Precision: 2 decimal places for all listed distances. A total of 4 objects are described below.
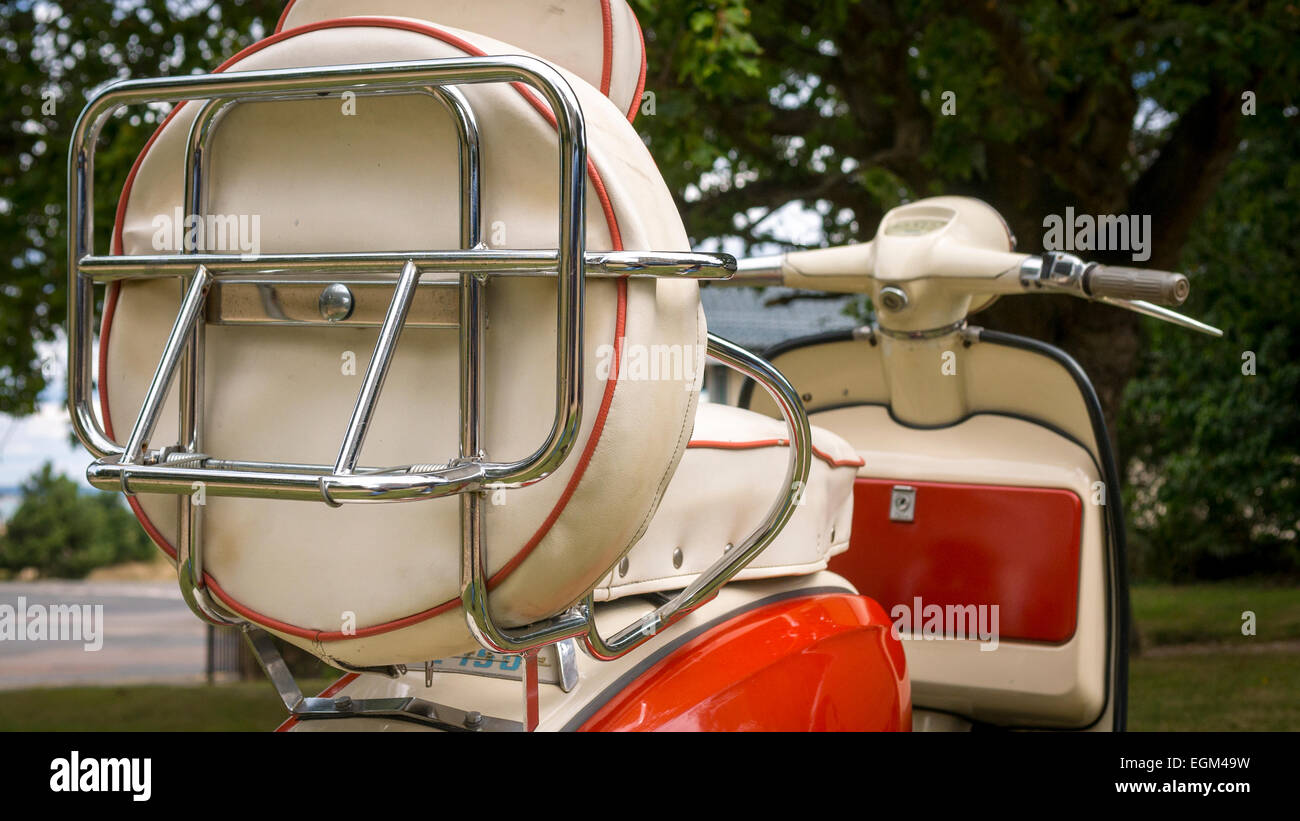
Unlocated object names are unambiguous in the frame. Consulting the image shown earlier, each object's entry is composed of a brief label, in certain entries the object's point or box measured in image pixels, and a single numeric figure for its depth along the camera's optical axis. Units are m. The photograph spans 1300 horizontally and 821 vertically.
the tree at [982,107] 4.54
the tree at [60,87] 5.17
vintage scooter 0.96
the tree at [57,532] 18.30
